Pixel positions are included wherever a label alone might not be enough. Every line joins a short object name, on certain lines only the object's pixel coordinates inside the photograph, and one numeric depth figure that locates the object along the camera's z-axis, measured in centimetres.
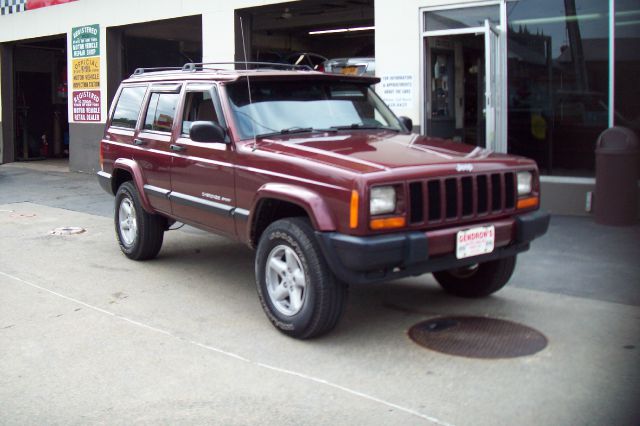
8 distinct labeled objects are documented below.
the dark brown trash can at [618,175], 835
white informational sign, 1050
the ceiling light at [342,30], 1858
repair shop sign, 1577
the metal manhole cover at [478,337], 457
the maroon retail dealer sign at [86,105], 1587
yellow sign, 1587
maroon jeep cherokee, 445
